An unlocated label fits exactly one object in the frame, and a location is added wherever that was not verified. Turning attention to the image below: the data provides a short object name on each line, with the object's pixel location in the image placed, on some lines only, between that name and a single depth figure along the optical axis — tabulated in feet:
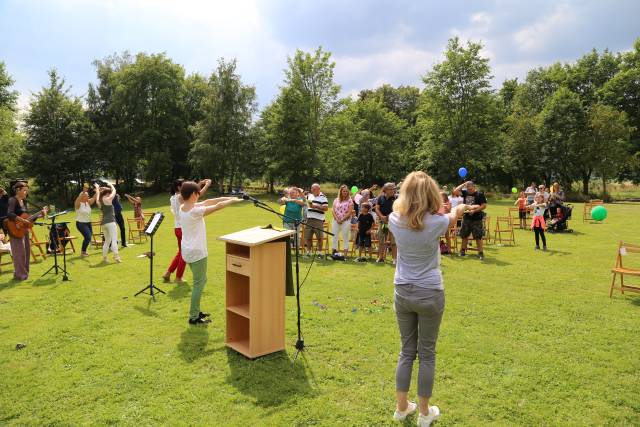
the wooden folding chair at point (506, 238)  50.01
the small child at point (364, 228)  39.22
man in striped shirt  38.45
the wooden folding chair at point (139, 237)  52.09
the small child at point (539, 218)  44.98
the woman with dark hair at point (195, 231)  19.99
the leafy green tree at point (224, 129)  138.41
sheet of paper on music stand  25.61
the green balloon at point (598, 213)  35.35
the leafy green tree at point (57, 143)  128.06
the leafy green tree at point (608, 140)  129.08
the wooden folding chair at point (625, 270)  25.28
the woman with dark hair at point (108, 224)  37.60
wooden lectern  16.62
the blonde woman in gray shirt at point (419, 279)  11.84
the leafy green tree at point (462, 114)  146.10
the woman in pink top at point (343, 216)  39.40
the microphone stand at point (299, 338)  16.07
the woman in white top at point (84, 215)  39.86
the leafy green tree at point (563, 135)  138.10
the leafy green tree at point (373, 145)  166.81
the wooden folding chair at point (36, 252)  39.69
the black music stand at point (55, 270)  31.72
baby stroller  59.31
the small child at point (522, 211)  62.97
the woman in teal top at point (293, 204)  37.11
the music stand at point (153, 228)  25.70
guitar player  30.68
